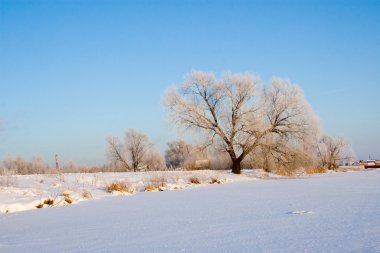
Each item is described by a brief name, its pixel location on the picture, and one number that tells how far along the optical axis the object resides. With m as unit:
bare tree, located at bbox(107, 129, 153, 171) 50.66
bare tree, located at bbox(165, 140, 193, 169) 74.30
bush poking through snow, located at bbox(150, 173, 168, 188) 13.74
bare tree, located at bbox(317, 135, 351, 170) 53.49
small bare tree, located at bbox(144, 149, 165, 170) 54.12
